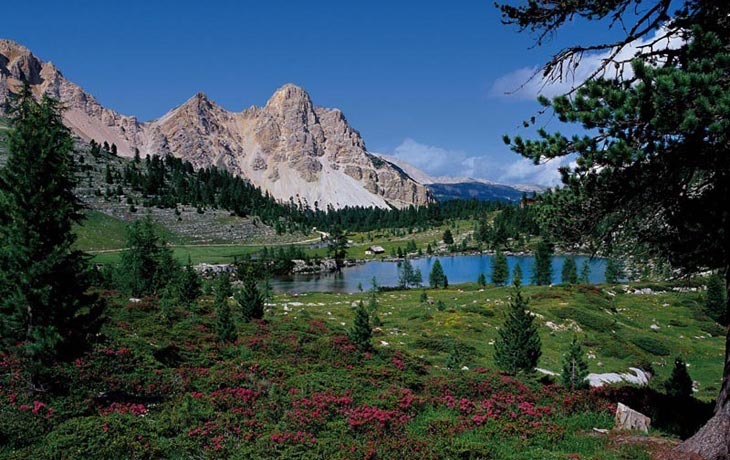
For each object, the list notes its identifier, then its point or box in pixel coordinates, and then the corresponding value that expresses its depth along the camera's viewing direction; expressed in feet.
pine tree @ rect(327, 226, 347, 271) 570.05
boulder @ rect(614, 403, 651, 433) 42.52
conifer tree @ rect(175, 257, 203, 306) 158.40
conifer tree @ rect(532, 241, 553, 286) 384.72
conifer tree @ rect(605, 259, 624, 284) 354.33
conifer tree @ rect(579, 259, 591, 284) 377.44
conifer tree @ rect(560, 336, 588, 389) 82.28
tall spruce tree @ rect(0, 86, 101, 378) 47.67
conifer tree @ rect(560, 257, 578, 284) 371.74
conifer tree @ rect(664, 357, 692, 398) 81.30
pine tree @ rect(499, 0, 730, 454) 27.07
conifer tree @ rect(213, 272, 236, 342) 97.45
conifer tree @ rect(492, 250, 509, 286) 363.35
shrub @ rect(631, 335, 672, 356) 165.48
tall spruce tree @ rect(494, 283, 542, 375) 95.55
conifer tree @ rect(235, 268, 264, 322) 137.80
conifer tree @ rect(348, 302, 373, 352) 93.88
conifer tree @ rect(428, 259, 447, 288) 369.09
